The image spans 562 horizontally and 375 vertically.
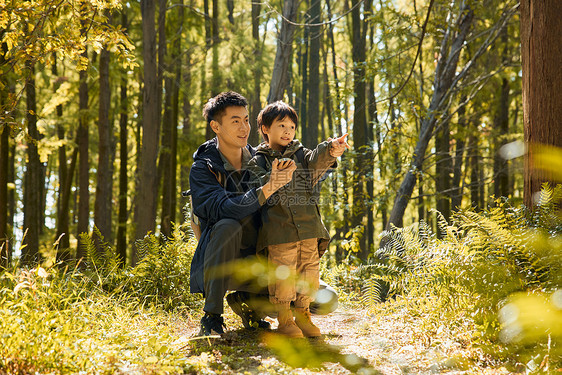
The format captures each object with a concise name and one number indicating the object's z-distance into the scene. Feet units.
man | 10.73
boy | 10.82
